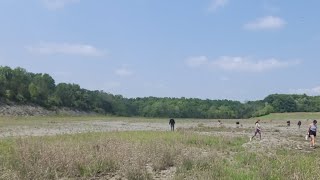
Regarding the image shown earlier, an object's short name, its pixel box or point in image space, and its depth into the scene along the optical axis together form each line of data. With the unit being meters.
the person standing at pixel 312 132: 27.45
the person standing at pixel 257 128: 33.59
